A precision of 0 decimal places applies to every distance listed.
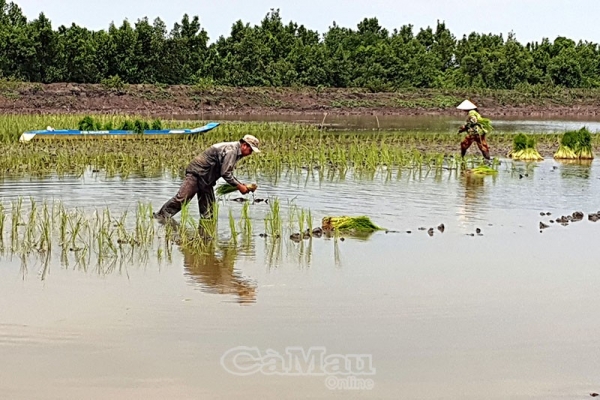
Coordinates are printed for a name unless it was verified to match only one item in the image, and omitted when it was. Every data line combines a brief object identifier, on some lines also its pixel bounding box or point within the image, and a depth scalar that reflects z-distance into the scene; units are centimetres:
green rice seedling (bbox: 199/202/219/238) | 897
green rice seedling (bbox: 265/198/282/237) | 901
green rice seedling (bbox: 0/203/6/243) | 841
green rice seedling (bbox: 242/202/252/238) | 895
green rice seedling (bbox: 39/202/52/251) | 817
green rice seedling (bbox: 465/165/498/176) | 1530
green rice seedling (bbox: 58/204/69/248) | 841
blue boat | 1956
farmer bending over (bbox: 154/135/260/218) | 920
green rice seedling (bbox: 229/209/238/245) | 873
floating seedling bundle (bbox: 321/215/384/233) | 951
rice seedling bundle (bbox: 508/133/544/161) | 1827
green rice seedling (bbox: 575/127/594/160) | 1859
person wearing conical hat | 1683
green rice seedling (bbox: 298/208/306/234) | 874
